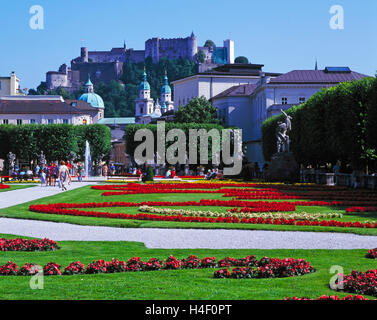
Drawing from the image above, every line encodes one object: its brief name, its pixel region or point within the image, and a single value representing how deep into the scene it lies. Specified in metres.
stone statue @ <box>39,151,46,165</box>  74.72
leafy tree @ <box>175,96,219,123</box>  96.12
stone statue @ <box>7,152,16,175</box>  74.31
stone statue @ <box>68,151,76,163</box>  75.60
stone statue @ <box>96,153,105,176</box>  76.50
